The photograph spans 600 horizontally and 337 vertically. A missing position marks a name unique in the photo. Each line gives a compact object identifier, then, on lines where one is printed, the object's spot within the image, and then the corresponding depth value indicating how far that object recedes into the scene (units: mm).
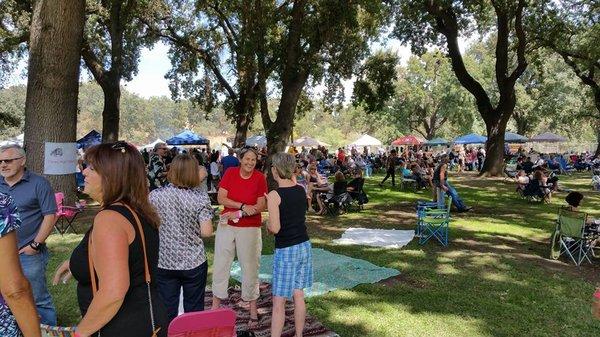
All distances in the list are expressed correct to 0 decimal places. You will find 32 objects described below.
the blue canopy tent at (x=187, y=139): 24078
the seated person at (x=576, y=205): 7634
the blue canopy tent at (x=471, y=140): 31109
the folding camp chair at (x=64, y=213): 8336
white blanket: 8352
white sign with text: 8422
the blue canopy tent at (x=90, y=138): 21578
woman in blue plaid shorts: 3768
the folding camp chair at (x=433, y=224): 8344
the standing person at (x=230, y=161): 10430
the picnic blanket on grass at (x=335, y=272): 5887
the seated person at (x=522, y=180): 14709
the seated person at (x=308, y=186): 11977
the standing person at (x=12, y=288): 1745
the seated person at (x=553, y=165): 23895
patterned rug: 4409
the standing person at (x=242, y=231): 4500
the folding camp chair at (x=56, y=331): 2195
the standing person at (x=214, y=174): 15508
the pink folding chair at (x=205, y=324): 2137
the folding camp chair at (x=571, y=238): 7223
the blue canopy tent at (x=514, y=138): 31195
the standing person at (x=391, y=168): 18841
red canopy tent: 35194
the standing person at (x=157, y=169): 8996
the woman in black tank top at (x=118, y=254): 1831
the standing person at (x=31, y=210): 3656
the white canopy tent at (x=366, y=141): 34469
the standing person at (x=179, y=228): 3414
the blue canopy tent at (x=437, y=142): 36688
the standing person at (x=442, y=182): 11141
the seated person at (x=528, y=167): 17562
